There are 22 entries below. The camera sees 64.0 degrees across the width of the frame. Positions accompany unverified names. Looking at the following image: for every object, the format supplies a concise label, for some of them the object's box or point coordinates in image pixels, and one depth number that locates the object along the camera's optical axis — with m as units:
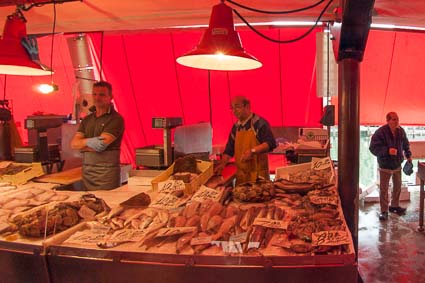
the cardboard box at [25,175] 2.53
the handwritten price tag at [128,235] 1.30
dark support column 2.06
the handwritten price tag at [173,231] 1.31
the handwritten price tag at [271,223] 1.37
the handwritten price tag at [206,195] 1.75
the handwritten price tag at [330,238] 1.20
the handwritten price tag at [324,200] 1.69
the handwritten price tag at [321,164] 2.25
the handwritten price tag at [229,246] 1.21
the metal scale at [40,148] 2.93
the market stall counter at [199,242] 1.16
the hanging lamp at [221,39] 1.66
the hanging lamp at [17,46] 1.92
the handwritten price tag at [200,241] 1.26
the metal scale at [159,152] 2.60
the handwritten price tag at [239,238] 1.26
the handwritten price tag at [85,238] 1.31
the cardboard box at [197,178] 2.04
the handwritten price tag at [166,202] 1.70
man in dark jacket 5.02
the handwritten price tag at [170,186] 1.91
